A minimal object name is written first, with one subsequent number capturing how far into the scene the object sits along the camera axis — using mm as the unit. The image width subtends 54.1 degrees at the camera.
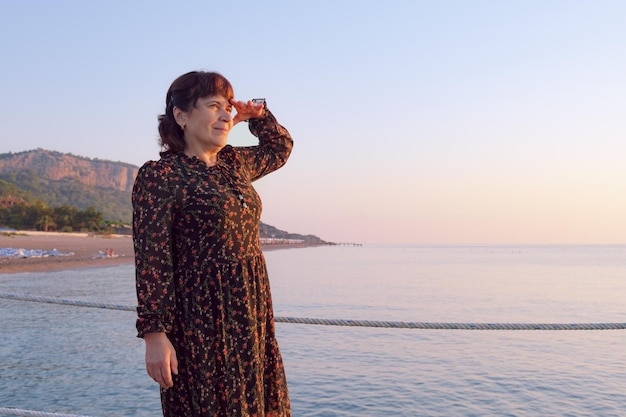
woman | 1700
